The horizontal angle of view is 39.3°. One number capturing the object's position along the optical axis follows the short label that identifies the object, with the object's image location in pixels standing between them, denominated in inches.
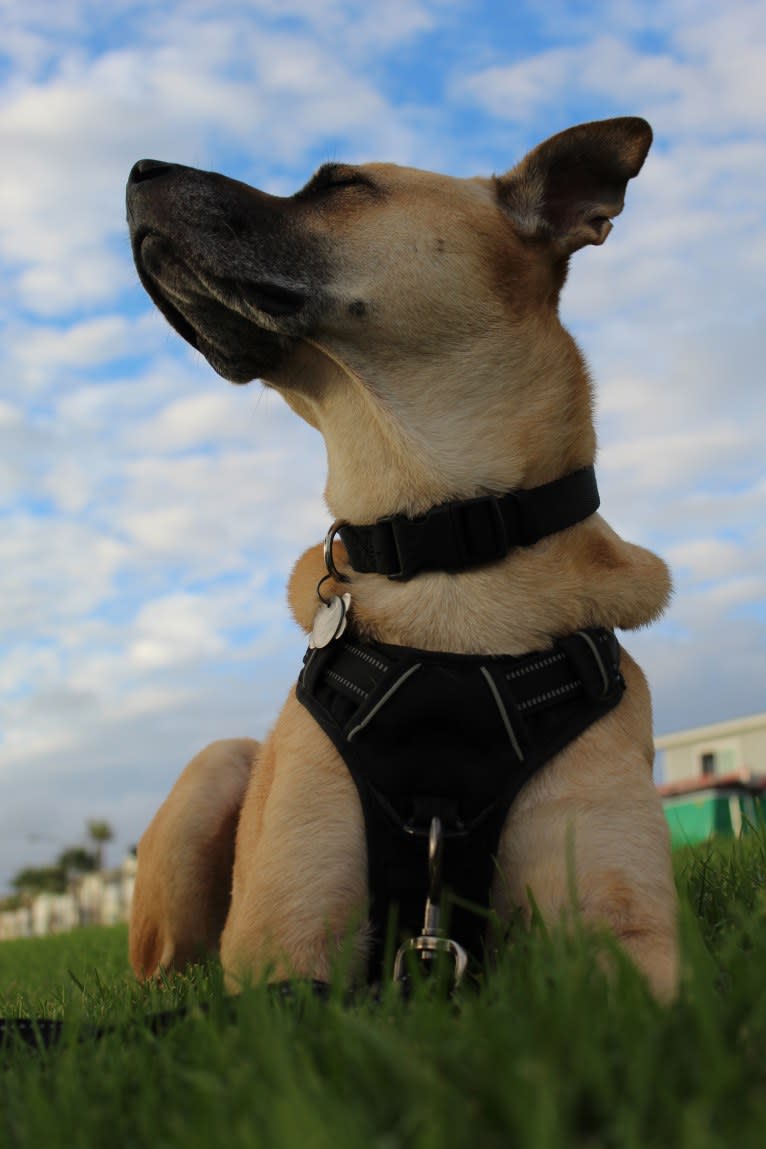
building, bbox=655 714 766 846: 1464.1
